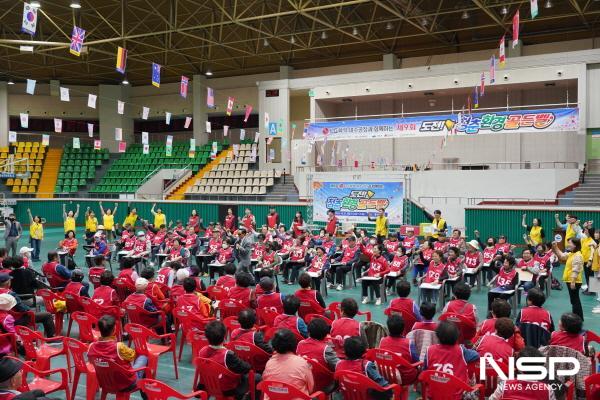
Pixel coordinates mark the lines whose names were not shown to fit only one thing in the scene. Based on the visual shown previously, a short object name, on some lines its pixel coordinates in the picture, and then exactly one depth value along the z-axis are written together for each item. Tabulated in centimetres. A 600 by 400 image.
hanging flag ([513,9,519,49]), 1636
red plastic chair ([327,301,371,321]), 859
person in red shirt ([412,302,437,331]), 681
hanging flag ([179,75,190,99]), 2578
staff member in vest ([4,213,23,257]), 1869
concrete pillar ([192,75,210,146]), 3897
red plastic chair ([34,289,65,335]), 966
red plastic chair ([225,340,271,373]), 645
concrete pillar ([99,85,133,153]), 4094
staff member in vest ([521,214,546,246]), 1664
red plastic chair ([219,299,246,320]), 873
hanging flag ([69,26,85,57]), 1783
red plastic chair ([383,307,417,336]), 831
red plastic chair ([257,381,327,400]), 516
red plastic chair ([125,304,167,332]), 866
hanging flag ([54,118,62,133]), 3052
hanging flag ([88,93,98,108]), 2581
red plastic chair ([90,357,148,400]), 597
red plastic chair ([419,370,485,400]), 523
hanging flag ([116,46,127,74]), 1975
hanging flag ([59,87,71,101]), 2514
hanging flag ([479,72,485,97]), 2538
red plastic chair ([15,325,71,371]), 710
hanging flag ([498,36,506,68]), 2003
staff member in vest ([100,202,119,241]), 2327
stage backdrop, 2384
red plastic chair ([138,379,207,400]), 522
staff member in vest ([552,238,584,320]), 1063
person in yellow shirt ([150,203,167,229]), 2228
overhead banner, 2356
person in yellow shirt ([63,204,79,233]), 2092
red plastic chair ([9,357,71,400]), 595
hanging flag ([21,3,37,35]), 1556
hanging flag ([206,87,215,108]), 2650
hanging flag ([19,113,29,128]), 3039
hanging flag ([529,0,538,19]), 1395
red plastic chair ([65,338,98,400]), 659
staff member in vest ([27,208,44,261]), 1936
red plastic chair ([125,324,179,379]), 695
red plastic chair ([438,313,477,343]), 779
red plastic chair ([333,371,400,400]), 533
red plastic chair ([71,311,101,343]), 799
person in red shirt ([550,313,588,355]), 605
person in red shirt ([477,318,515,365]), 593
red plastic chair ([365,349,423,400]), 600
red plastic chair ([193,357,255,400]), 579
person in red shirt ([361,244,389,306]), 1268
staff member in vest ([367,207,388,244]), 1900
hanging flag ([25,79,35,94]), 2459
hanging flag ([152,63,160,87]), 2223
